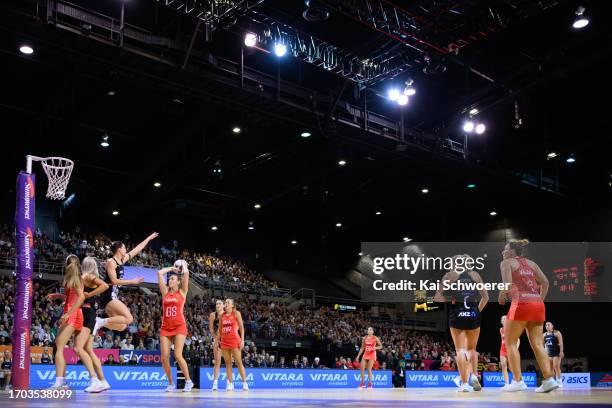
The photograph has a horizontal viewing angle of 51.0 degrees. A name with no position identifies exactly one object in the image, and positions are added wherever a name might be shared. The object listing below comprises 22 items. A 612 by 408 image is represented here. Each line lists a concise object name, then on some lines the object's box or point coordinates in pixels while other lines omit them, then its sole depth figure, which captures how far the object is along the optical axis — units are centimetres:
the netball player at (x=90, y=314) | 1018
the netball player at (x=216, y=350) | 1511
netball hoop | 1285
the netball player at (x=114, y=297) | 1030
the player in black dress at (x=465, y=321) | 1188
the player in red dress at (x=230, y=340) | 1437
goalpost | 984
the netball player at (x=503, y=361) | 1857
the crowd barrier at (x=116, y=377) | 1761
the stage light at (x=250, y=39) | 1905
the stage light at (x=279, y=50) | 1936
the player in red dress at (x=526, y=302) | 911
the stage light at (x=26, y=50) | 1849
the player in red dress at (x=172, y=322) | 1187
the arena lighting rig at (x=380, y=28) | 1731
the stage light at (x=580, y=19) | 1881
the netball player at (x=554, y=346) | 2067
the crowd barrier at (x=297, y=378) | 2227
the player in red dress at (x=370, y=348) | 2264
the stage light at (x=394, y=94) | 2325
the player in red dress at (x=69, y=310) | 983
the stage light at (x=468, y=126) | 2594
